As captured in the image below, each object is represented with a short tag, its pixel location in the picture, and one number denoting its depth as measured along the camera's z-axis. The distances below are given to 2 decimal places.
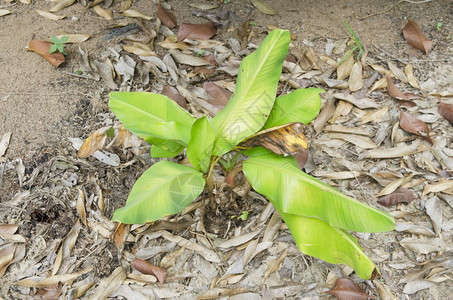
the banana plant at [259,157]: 1.61
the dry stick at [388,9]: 2.98
